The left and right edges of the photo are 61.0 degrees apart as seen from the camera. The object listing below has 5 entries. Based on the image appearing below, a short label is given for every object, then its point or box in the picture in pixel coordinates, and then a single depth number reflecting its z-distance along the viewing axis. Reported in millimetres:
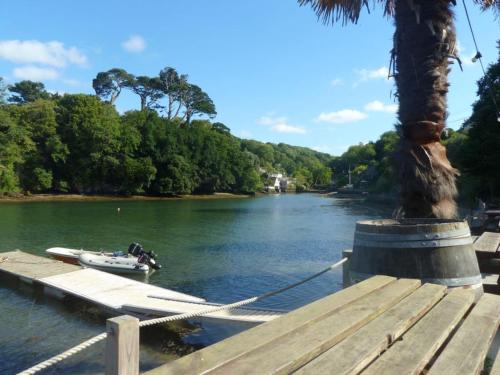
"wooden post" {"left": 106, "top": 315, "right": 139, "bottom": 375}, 2000
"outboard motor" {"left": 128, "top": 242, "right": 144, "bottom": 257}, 17141
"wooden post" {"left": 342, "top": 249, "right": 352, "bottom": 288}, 5848
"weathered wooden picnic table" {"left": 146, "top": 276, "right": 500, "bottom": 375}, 2158
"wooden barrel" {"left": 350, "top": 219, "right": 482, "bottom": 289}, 4078
